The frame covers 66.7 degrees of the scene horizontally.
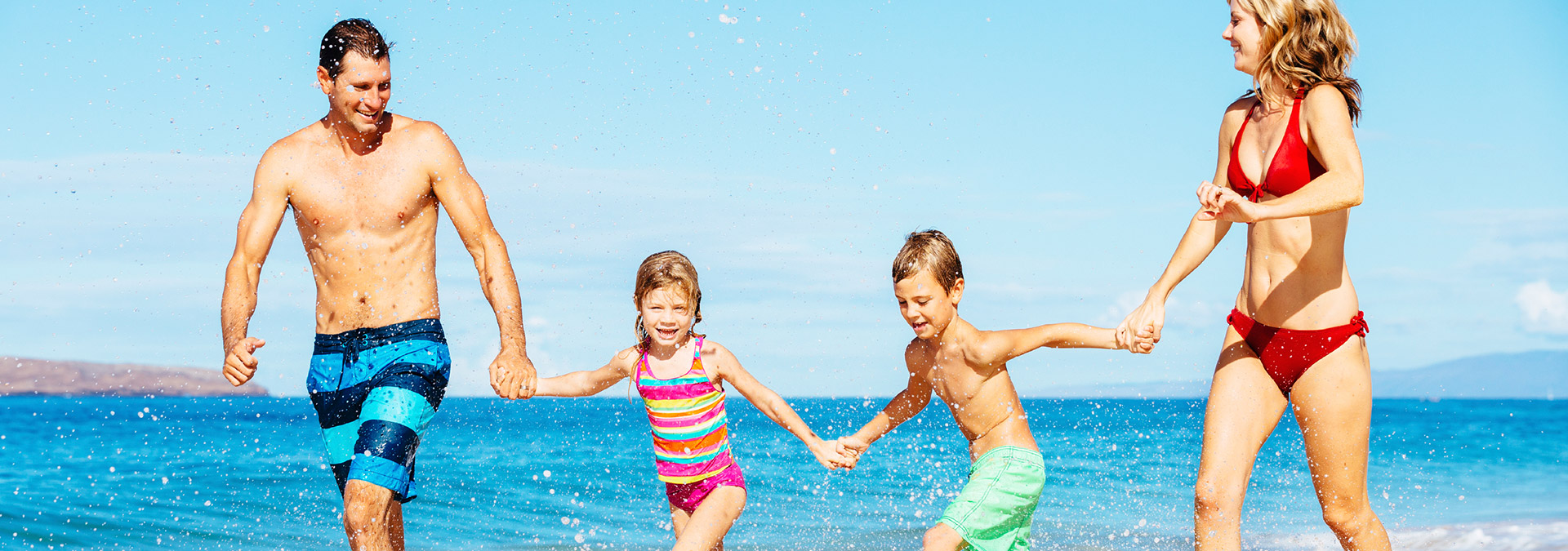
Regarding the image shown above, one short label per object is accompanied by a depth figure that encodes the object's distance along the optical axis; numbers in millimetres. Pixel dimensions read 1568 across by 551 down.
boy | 4988
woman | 4262
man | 5031
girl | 5363
